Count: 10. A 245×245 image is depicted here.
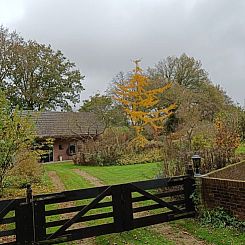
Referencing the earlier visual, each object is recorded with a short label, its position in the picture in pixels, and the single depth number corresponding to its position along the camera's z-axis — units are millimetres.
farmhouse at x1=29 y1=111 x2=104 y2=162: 28266
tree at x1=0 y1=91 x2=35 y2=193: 10367
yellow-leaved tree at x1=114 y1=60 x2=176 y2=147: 26547
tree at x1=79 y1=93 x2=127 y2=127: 28100
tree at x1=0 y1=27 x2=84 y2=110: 33159
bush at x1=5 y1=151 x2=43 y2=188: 11508
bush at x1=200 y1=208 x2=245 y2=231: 5797
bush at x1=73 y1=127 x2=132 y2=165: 20875
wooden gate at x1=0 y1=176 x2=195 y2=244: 5000
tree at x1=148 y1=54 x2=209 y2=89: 32750
